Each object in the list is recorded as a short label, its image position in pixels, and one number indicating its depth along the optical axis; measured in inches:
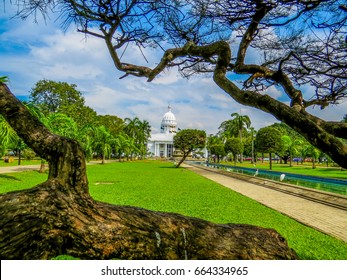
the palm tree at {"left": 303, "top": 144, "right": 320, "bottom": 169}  1459.4
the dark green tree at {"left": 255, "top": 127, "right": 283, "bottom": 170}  1210.6
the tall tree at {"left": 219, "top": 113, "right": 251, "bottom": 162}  2159.2
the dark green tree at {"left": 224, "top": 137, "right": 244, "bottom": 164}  1488.7
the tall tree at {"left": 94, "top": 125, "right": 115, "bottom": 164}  1396.4
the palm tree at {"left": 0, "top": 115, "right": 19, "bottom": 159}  465.7
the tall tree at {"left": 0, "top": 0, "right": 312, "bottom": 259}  66.2
